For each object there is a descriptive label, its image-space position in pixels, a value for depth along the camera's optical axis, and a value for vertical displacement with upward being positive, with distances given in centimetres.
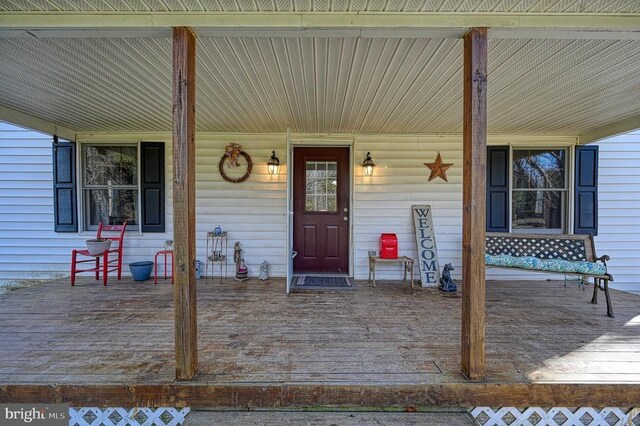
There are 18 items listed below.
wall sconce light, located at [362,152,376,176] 466 +67
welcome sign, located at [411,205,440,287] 443 -62
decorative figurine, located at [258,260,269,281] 465 -104
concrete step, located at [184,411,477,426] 183 -136
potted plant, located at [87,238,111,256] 418 -57
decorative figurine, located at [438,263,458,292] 408 -107
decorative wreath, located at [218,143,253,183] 476 +75
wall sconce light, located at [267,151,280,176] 467 +68
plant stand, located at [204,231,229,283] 477 -70
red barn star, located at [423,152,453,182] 480 +65
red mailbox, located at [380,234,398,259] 457 -63
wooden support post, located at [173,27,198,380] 191 +5
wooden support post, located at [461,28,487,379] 191 +9
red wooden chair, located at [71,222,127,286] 427 -81
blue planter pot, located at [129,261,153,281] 450 -99
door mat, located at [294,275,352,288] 427 -114
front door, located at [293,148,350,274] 492 -17
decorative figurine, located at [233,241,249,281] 465 -94
